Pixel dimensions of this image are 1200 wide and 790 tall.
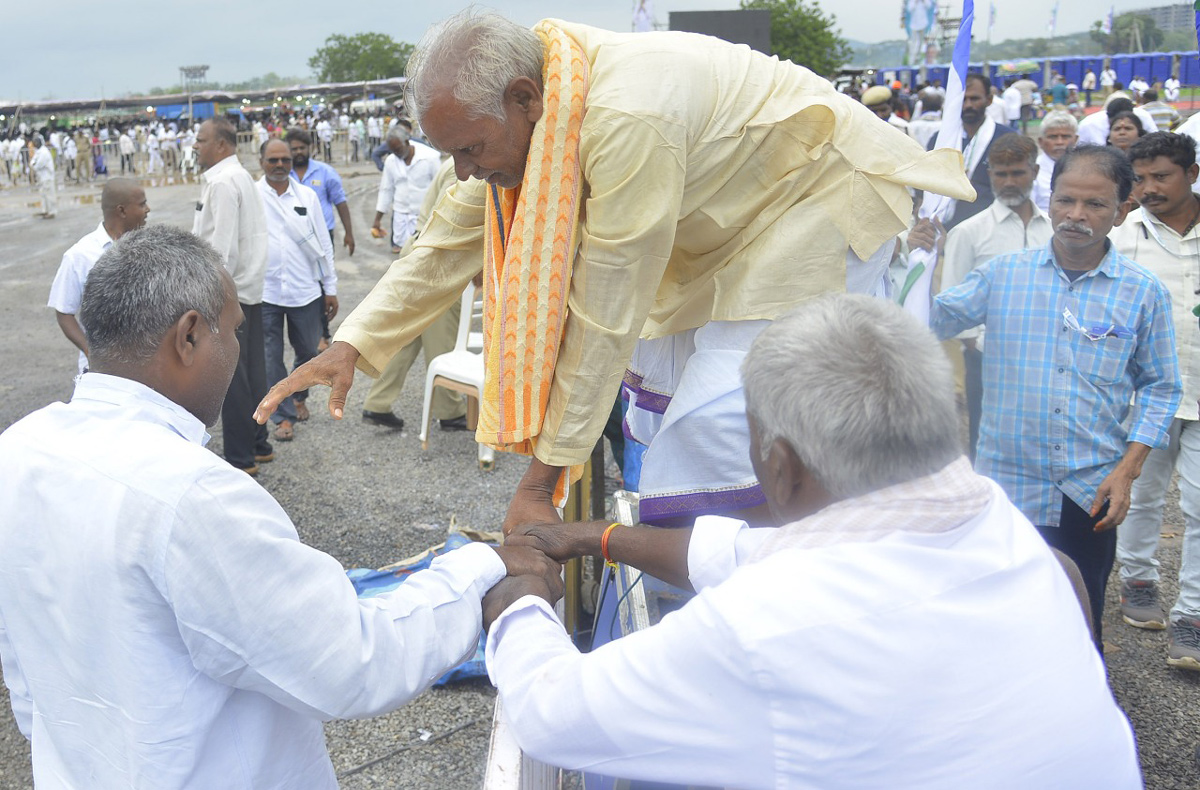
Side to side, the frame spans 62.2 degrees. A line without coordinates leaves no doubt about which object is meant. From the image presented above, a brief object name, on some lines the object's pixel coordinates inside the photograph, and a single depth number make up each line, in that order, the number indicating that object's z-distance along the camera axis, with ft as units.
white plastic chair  20.57
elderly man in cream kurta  7.28
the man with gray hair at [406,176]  33.58
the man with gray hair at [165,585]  5.19
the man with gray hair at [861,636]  4.30
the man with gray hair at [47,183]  69.62
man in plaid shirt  10.84
